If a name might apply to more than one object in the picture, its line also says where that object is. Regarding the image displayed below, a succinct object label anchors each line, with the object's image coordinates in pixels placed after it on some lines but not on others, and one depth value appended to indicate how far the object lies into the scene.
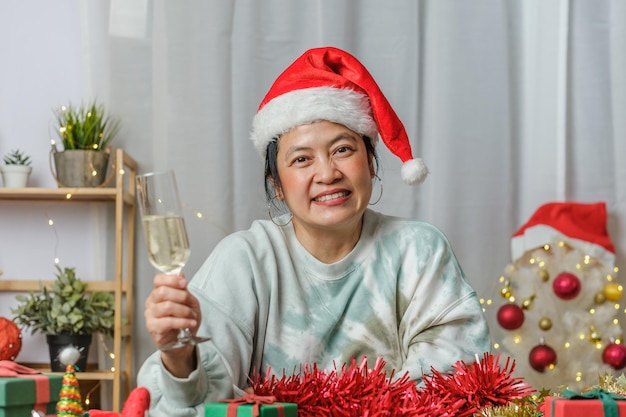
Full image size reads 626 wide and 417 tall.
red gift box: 0.88
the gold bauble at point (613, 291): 2.46
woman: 1.54
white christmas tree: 2.47
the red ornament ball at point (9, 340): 2.38
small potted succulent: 2.56
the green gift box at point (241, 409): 0.89
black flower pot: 2.48
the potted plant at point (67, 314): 2.49
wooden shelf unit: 2.46
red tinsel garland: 1.08
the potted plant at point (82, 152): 2.51
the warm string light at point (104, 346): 2.65
